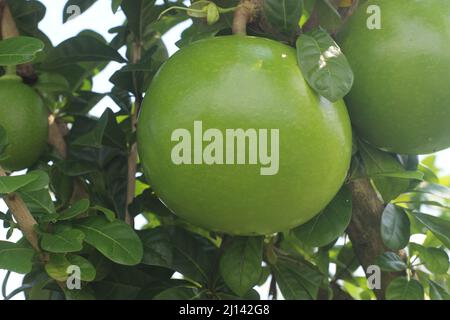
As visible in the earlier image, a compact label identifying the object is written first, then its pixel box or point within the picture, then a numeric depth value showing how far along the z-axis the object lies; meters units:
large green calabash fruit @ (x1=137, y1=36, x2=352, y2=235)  1.02
